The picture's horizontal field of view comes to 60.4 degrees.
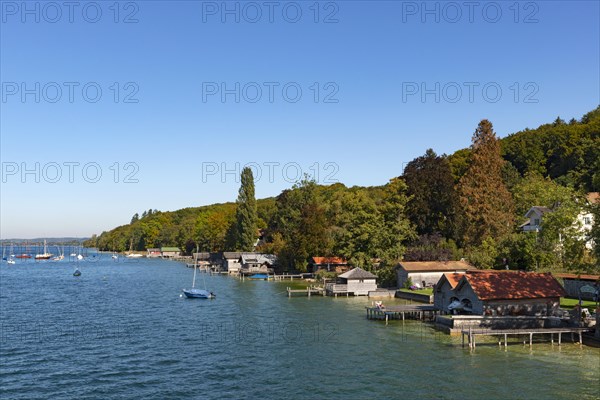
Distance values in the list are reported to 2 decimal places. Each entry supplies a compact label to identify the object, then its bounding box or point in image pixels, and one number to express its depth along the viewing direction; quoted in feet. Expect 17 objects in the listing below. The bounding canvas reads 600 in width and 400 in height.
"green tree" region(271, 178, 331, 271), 352.49
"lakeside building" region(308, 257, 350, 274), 336.08
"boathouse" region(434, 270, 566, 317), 162.61
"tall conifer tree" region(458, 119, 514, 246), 275.39
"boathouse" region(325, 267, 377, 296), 252.01
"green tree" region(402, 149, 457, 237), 302.04
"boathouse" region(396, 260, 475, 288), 246.64
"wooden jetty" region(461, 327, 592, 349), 139.33
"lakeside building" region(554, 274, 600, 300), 178.99
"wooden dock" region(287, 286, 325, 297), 259.29
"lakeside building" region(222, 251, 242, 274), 434.71
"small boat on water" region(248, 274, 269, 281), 364.09
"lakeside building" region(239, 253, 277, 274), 399.24
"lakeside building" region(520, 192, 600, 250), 293.02
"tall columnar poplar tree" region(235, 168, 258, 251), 474.90
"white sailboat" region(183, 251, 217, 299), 253.85
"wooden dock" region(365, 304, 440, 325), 184.03
